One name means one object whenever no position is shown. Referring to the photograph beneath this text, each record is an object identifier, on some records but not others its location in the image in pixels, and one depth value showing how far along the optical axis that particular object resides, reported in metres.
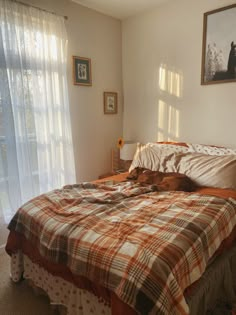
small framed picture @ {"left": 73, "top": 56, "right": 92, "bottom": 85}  2.82
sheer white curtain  2.21
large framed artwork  2.39
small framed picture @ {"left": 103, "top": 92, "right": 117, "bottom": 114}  3.25
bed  1.12
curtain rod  2.24
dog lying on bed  2.11
